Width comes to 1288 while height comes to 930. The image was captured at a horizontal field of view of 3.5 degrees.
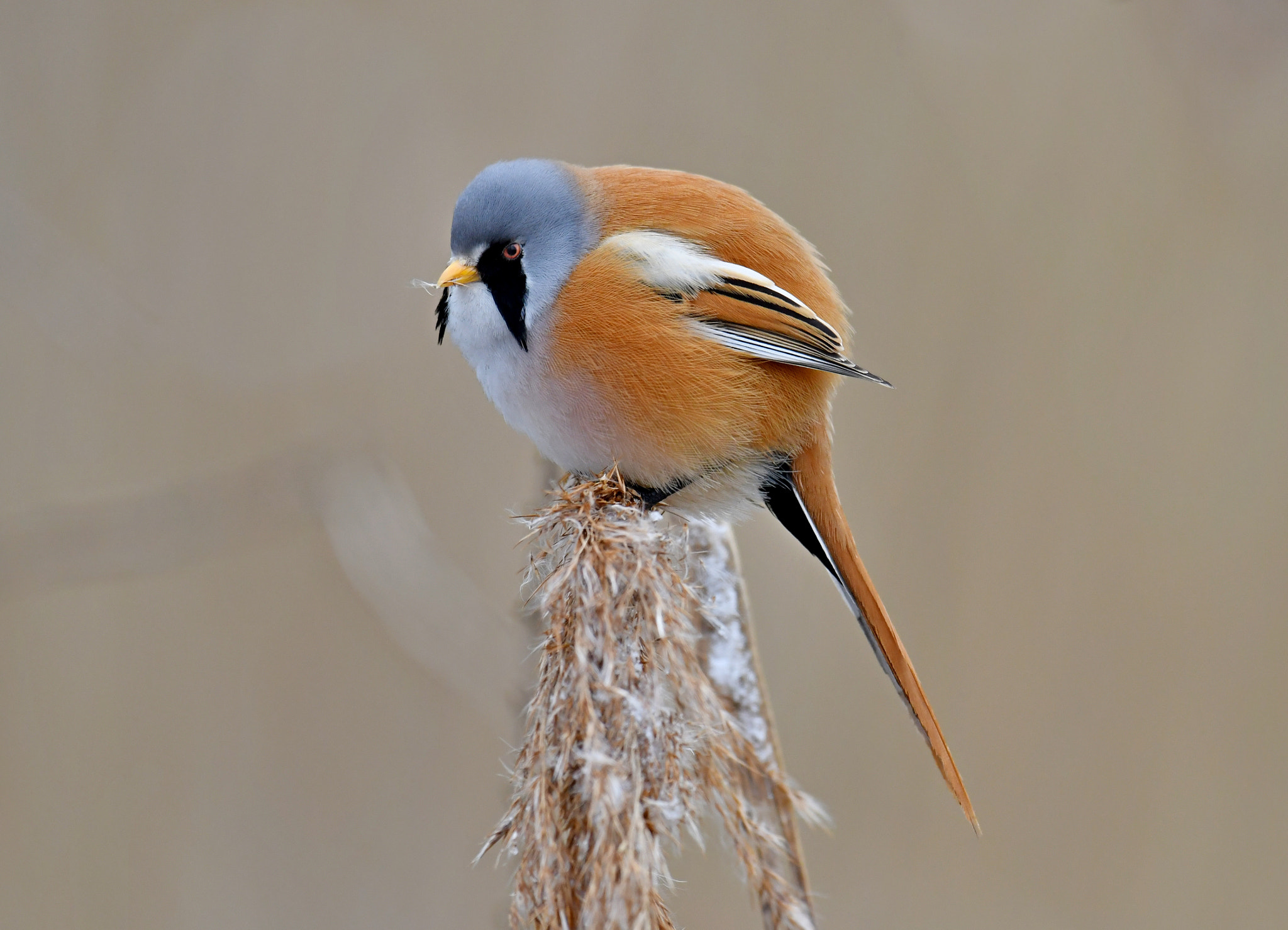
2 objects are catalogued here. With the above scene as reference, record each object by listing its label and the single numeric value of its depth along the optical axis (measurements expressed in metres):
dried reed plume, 3.65
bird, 3.71
